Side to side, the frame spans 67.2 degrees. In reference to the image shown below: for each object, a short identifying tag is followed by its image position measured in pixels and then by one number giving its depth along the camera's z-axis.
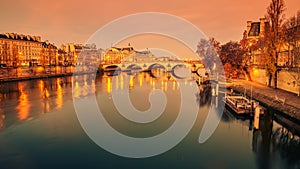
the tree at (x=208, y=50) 53.79
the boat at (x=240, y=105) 21.17
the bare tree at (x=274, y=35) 30.38
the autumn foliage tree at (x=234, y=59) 45.69
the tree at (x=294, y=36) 25.48
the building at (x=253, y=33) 53.66
